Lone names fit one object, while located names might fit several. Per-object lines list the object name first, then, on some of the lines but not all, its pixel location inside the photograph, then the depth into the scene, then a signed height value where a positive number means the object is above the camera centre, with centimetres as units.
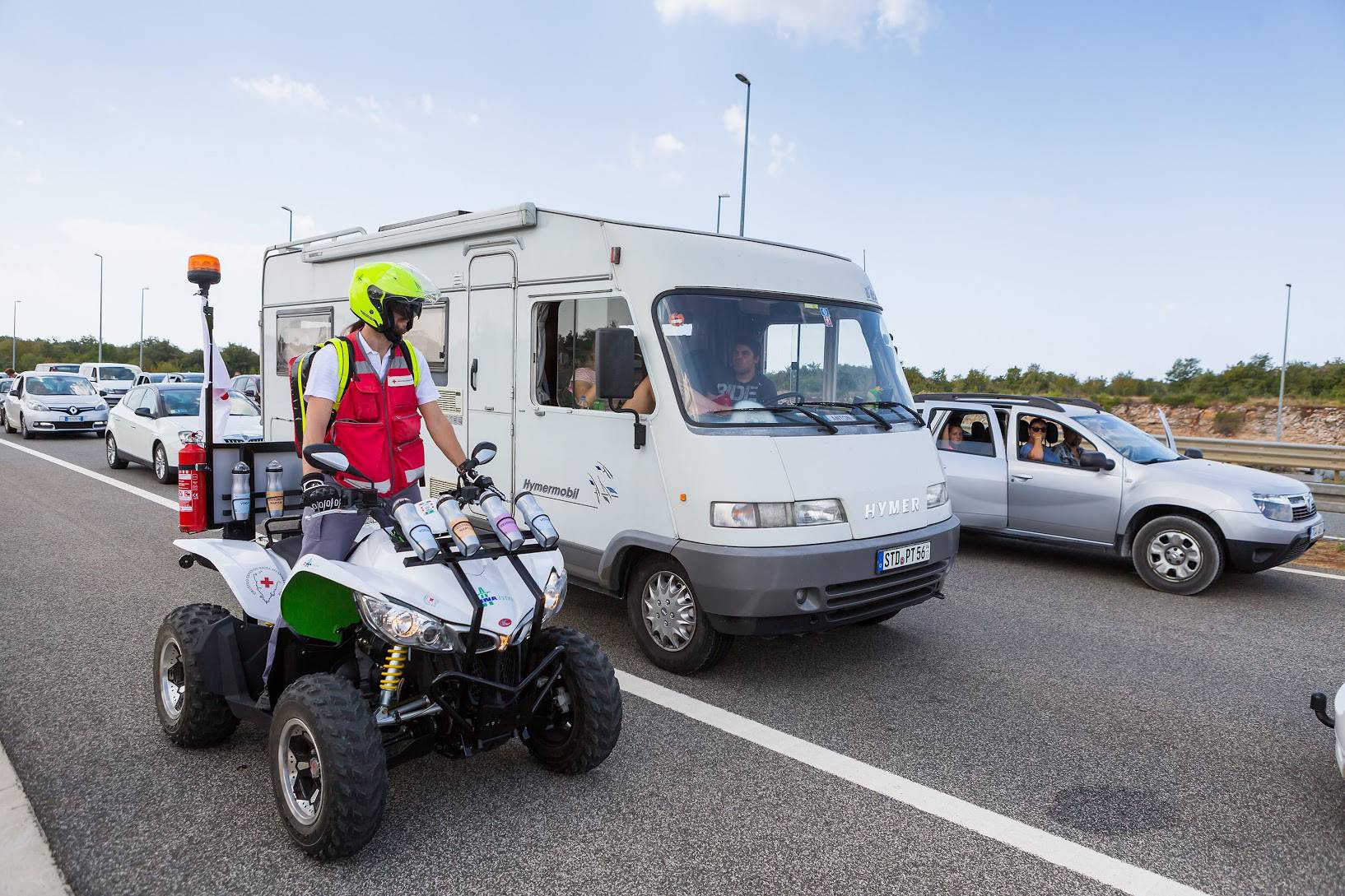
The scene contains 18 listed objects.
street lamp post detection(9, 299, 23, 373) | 7301 +137
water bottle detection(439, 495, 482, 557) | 333 -53
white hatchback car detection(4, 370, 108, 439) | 1995 -83
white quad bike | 318 -114
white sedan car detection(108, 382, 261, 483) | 1270 -72
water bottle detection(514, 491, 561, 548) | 346 -51
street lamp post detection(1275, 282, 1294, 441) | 2745 +111
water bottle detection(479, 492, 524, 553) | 344 -53
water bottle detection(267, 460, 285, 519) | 465 -59
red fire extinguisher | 468 -60
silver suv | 766 -74
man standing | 379 -10
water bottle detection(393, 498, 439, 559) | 325 -53
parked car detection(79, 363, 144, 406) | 3134 -15
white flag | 471 -9
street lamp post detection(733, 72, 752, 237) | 2302 +512
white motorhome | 502 -19
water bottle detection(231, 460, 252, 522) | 463 -60
